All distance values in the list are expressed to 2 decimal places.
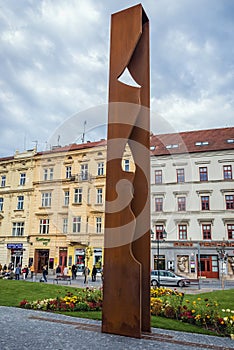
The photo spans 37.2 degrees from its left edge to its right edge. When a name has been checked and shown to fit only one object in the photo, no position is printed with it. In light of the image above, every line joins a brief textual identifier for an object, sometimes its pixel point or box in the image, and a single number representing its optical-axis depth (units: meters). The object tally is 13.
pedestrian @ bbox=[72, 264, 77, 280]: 32.17
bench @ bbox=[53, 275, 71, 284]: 26.80
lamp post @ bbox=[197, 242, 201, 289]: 35.91
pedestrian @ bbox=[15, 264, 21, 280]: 27.44
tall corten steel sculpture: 7.51
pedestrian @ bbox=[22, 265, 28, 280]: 31.16
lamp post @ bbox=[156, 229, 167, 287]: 37.53
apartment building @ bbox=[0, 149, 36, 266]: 42.25
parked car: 27.58
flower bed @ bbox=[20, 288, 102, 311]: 10.70
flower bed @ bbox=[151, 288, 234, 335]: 8.23
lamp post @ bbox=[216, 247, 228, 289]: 32.28
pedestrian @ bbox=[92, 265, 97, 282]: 29.75
